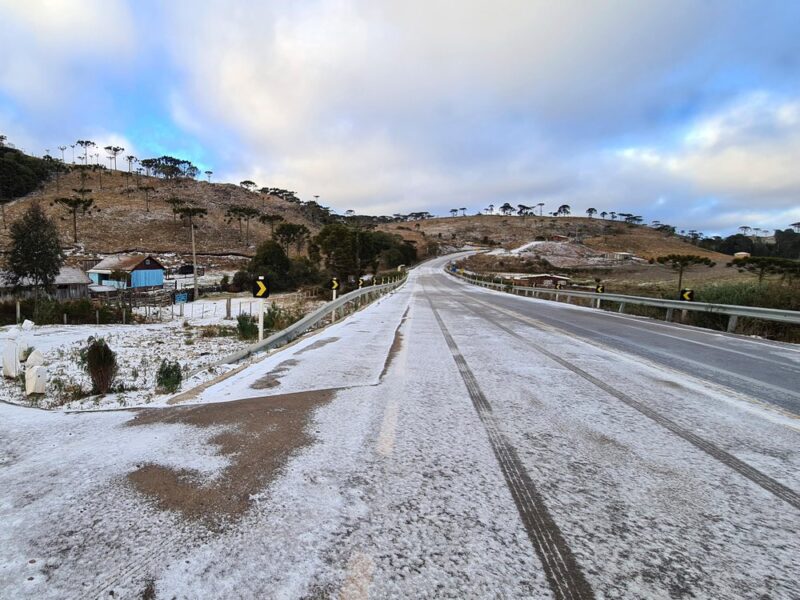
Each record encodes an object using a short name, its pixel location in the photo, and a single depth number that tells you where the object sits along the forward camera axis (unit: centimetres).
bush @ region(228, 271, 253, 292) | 5909
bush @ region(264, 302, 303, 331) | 1468
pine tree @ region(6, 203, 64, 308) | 3634
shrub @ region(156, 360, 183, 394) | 557
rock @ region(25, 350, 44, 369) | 621
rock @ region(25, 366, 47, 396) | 588
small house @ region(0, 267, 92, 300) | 3988
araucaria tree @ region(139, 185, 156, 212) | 10562
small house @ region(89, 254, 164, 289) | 5662
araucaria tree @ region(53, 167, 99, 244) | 7888
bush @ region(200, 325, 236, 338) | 1411
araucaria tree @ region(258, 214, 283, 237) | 10836
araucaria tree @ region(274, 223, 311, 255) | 8946
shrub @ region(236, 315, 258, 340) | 1238
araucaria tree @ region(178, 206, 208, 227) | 7475
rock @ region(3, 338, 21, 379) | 723
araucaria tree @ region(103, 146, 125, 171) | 15719
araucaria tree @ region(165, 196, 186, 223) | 9829
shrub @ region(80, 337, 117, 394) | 580
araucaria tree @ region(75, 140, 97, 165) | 15812
